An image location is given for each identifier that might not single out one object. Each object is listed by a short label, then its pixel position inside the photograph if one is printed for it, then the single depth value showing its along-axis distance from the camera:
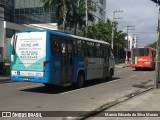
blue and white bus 14.66
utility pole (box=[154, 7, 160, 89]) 18.42
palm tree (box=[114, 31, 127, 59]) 69.88
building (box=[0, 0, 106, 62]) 66.69
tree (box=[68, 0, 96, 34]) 43.48
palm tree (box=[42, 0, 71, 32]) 40.09
